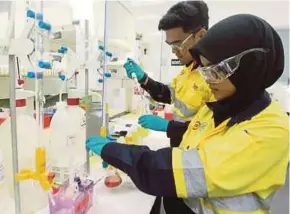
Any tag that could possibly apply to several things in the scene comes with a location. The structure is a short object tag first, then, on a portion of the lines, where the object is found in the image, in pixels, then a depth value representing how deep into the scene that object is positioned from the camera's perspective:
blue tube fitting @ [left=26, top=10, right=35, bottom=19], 0.69
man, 1.35
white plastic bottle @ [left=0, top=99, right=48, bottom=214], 0.81
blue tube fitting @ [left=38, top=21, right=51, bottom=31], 0.73
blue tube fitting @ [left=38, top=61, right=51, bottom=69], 0.73
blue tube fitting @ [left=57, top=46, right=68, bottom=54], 1.04
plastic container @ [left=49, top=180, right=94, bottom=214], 0.78
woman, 0.62
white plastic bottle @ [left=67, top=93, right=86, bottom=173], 1.00
